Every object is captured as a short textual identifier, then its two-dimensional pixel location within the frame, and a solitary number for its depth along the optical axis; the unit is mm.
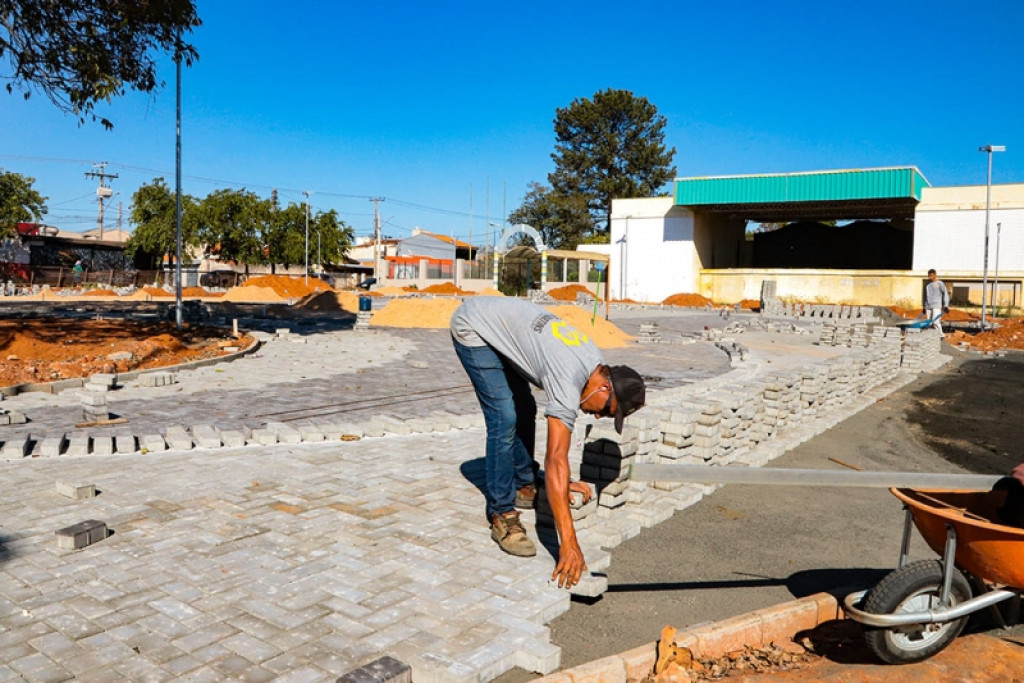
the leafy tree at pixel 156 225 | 51375
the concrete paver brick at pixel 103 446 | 6453
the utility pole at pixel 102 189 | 68875
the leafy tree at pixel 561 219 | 62469
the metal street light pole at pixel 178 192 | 16203
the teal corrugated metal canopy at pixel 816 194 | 35812
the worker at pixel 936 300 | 18531
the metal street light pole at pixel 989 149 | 25605
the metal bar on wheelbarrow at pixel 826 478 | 3506
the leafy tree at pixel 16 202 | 44375
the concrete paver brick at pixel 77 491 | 5098
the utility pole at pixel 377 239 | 64062
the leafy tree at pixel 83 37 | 12773
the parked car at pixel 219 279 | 52019
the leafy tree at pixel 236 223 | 51584
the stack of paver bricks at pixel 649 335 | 19312
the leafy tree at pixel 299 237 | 55750
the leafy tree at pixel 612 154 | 63500
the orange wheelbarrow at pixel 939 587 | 3111
